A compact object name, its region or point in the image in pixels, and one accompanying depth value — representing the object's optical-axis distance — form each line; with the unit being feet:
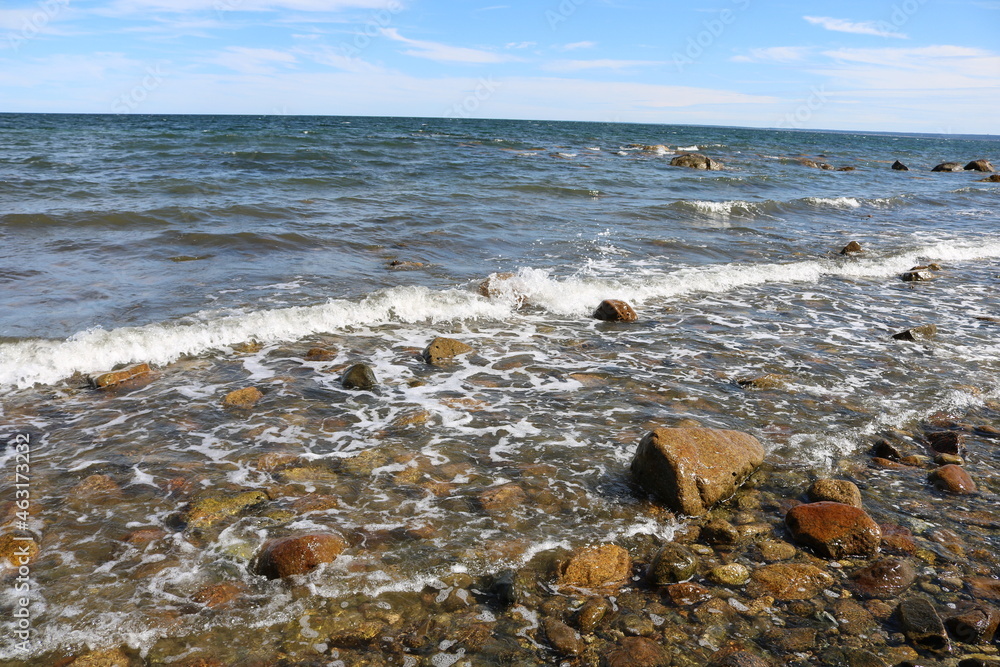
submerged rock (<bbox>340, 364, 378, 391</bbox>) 19.58
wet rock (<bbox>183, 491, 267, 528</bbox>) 12.71
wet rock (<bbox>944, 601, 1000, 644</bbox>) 9.75
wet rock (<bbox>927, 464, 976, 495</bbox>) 14.20
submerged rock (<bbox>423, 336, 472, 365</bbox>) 22.13
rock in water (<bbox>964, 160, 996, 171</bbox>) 135.54
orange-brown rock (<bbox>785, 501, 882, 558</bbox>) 11.96
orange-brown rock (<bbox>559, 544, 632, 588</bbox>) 11.05
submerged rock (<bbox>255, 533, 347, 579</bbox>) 11.03
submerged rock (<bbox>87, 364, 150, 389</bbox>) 19.22
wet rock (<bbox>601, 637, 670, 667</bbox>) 9.29
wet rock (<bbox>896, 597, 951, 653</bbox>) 9.59
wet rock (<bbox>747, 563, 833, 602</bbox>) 10.85
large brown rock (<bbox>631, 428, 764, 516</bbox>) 13.35
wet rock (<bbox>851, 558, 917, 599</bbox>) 10.87
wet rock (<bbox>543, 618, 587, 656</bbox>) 9.50
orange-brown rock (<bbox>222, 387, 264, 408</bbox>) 18.22
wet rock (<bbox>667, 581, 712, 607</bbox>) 10.60
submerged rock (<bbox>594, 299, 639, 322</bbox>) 27.35
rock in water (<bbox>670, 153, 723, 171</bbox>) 103.76
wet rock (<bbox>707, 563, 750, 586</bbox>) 11.09
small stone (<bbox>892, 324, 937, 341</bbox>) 25.30
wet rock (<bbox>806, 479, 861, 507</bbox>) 13.25
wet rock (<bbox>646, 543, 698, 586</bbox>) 10.97
